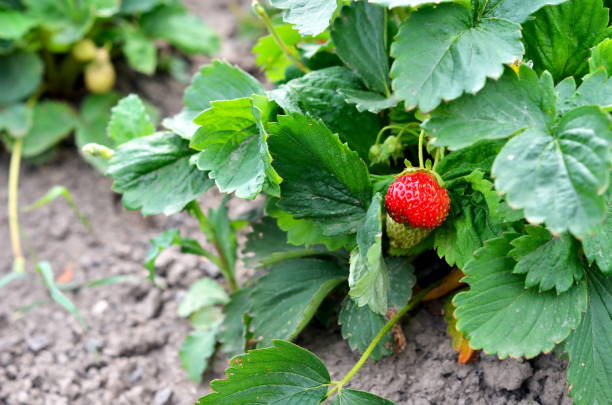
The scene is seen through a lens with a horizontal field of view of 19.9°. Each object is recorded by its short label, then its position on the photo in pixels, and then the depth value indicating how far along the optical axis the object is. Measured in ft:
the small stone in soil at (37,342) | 3.17
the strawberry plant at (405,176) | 2.50
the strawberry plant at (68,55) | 3.78
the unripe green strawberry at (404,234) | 2.69
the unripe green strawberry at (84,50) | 3.87
